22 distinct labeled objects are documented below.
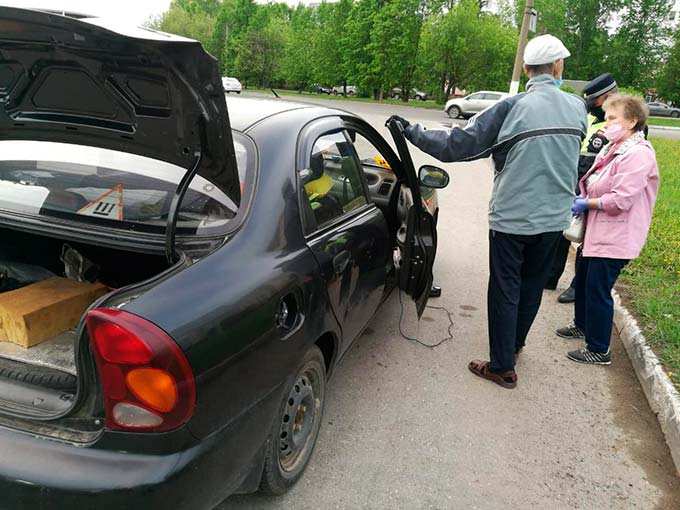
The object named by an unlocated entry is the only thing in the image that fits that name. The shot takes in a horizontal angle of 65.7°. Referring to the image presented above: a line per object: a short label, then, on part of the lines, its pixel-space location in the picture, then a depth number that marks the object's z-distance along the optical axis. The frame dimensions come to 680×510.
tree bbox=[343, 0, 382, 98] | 43.56
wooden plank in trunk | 2.13
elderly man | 2.99
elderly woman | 3.36
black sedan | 1.54
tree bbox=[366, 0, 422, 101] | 40.84
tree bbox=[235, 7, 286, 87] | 55.88
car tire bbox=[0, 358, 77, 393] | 1.81
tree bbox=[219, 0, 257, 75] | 62.50
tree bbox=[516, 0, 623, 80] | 44.98
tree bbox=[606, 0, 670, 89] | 43.84
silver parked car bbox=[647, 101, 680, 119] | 47.41
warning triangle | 2.20
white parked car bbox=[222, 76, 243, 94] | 33.39
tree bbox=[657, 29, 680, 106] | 43.31
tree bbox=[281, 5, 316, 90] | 52.06
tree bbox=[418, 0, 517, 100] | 37.41
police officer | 4.41
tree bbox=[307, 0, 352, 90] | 46.47
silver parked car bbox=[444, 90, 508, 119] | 30.38
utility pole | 15.77
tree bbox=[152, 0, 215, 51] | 65.19
